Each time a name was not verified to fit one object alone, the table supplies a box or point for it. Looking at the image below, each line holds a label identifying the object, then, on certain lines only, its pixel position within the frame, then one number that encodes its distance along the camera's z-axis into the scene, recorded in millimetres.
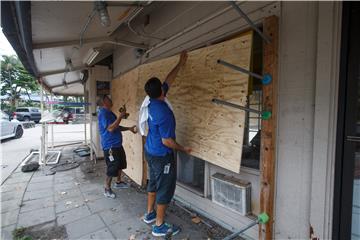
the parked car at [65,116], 8420
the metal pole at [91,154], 6539
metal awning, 2219
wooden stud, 1992
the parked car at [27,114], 22581
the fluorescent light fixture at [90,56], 4980
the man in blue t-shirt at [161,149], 2549
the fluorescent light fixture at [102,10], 2183
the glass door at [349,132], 1617
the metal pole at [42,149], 5861
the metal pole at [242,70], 1889
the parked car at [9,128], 10426
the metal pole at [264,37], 1845
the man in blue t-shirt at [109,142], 3832
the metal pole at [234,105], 2023
